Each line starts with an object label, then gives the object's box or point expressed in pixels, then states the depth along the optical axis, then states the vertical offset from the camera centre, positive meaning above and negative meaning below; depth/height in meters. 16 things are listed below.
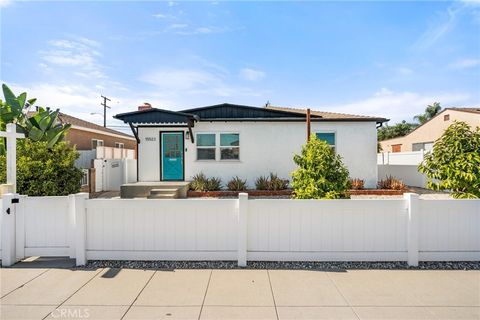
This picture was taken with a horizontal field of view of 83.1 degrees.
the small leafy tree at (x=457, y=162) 4.75 +0.01
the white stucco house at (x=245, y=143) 11.06 +0.87
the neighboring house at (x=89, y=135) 15.39 +1.93
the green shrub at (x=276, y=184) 10.29 -0.78
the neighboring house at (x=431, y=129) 21.16 +3.12
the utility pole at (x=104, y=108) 31.69 +6.64
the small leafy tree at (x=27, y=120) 7.25 +1.22
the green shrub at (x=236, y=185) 10.35 -0.82
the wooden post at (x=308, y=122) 8.83 +1.34
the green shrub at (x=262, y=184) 10.36 -0.78
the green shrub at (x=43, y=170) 6.59 -0.13
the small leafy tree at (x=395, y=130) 39.88 +4.92
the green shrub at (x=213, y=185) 10.32 -0.81
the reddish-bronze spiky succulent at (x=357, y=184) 10.48 -0.82
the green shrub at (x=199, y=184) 10.30 -0.77
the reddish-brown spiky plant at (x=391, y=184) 10.51 -0.85
